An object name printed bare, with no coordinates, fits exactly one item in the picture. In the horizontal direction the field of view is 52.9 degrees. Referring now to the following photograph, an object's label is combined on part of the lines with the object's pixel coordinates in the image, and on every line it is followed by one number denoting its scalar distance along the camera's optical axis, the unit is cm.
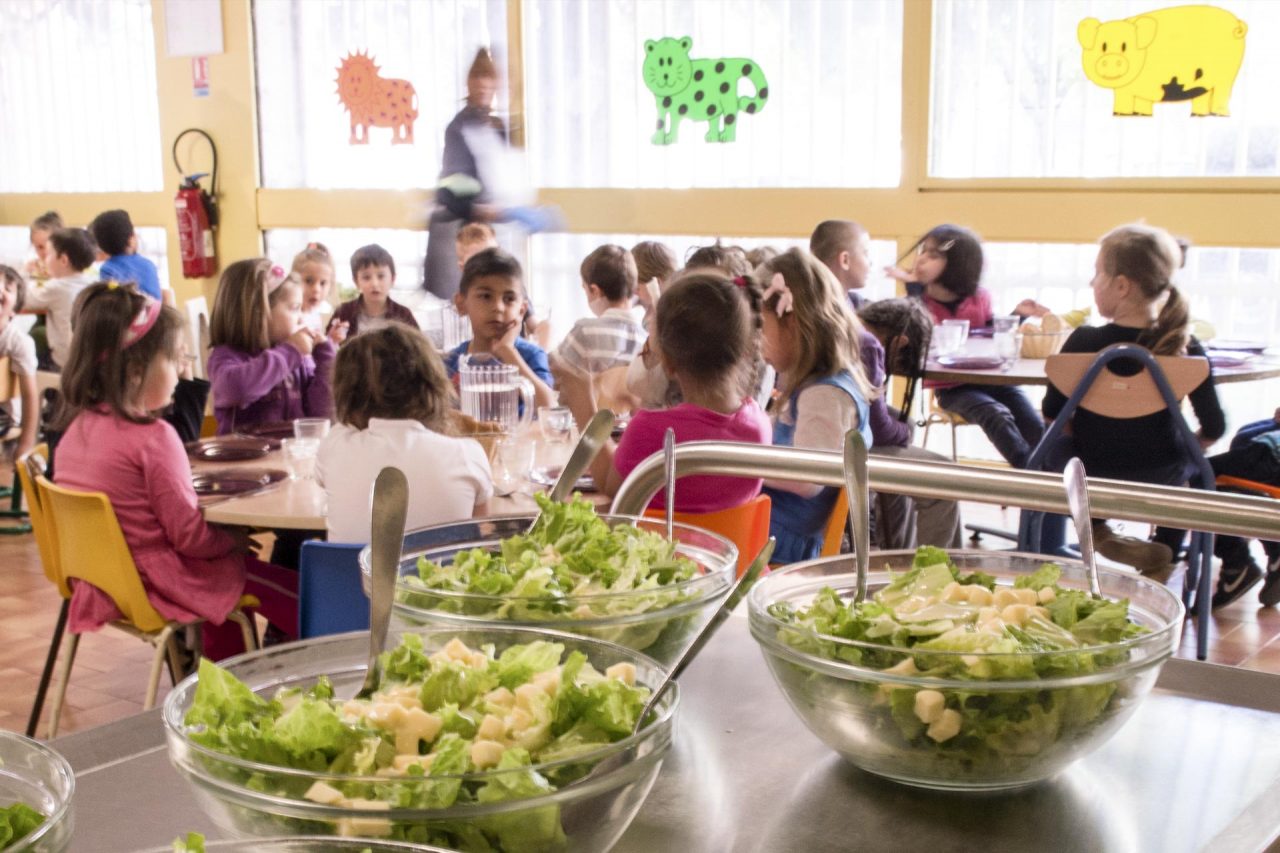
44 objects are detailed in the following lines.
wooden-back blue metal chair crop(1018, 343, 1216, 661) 357
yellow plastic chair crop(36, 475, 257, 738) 282
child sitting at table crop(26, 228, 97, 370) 618
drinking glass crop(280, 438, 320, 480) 325
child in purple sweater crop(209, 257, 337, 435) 405
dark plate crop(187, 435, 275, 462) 337
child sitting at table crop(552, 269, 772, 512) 279
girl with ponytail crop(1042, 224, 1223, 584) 373
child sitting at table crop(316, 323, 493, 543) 266
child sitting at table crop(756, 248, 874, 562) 318
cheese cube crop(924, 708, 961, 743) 79
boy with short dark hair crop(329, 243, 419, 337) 526
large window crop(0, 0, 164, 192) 884
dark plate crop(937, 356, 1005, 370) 429
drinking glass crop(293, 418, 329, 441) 335
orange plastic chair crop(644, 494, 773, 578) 252
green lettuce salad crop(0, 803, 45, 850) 62
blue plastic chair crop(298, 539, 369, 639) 233
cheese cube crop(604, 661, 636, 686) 80
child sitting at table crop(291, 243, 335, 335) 566
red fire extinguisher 844
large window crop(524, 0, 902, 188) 625
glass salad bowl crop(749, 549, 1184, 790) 79
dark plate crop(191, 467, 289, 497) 301
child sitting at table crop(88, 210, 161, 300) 677
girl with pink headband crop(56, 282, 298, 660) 293
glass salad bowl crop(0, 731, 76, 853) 63
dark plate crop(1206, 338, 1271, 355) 469
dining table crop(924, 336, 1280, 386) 407
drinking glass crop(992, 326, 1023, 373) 461
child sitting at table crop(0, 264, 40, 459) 523
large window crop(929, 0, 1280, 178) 538
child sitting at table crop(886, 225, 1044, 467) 548
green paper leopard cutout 649
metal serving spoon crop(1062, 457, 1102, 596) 96
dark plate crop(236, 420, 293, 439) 375
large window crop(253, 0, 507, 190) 745
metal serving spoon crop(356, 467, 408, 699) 86
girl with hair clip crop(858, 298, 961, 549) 395
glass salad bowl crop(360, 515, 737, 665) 92
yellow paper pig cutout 534
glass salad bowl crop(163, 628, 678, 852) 63
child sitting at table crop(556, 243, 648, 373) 408
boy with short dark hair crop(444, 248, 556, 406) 401
